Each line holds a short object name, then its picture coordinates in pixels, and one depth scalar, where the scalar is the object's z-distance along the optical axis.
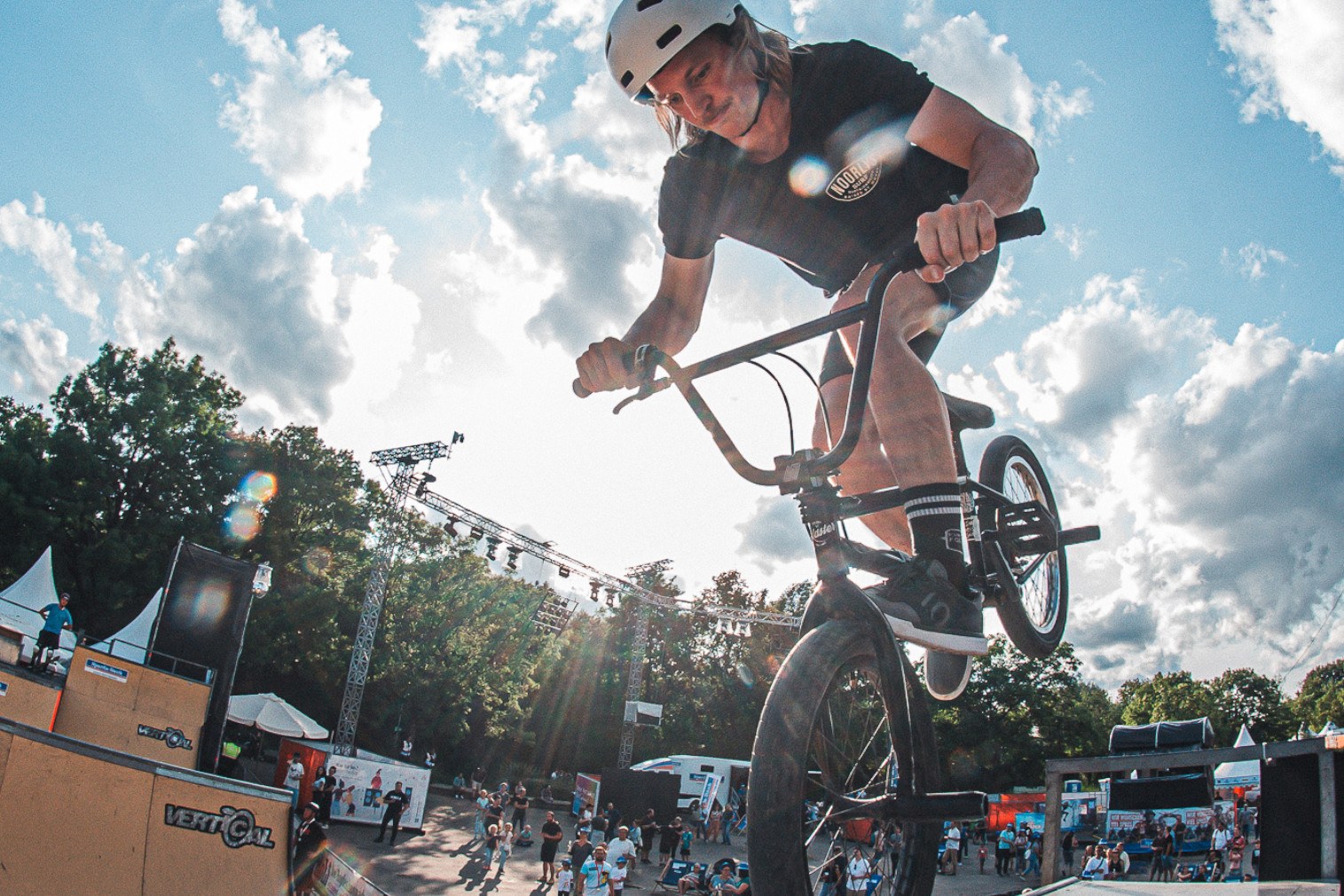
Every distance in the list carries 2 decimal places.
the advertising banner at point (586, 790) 30.84
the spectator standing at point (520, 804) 25.12
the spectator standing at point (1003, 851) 28.22
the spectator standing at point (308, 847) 12.76
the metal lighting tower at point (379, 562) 28.72
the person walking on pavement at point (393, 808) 22.55
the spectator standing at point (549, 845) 20.80
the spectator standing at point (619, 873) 15.98
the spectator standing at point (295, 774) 22.66
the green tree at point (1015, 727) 58.06
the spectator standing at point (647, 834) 24.73
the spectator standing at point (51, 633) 16.11
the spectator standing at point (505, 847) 20.44
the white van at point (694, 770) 34.56
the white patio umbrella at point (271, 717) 23.45
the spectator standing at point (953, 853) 26.33
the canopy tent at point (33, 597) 17.56
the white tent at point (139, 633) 19.19
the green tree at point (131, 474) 30.92
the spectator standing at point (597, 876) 15.49
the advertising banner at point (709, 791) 33.59
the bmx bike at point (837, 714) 2.06
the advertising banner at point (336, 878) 12.25
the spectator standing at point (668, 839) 22.91
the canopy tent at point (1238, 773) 20.44
